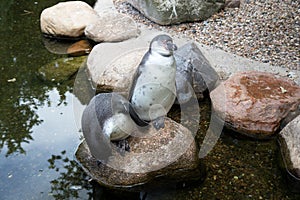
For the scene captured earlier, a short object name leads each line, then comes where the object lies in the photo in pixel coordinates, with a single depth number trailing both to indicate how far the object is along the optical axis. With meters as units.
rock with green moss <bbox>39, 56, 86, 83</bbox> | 4.32
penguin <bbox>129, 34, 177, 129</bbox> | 2.62
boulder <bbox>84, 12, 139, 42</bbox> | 4.63
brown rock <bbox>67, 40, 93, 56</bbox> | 4.73
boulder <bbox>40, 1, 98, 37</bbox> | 4.88
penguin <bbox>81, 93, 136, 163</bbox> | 2.76
